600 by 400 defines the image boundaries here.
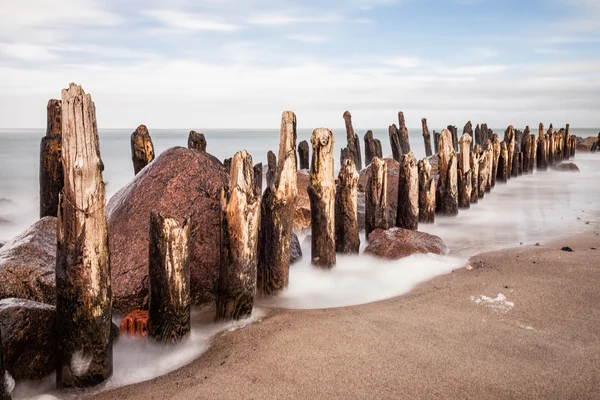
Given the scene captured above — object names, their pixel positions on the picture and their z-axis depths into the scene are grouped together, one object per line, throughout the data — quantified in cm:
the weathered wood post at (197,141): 724
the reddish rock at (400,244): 648
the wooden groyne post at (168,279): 366
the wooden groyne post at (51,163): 645
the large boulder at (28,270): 440
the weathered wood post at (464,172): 1041
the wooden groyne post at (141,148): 720
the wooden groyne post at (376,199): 702
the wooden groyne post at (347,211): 618
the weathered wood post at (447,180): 962
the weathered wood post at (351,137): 1827
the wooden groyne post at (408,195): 780
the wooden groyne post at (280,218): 497
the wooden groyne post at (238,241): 429
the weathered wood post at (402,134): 2136
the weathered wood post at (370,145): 1734
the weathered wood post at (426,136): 2552
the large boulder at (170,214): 469
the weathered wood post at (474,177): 1132
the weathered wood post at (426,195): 843
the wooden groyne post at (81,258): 320
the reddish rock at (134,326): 407
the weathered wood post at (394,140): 2012
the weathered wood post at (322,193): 564
